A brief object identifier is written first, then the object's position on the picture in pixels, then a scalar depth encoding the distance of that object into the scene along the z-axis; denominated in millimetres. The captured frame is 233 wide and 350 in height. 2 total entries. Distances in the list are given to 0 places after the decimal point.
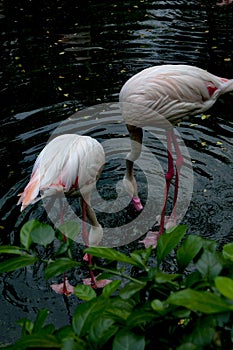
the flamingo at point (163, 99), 4734
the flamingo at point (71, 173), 4059
